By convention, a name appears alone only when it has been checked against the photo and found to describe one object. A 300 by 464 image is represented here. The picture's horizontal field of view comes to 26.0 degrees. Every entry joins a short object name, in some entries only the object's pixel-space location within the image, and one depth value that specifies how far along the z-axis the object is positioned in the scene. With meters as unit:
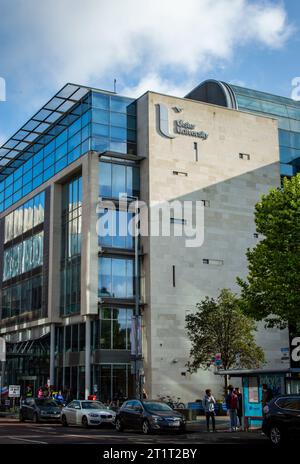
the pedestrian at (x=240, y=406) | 27.72
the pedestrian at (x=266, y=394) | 24.88
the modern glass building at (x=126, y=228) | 45.06
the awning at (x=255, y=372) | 24.69
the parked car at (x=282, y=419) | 19.47
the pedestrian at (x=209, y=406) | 26.92
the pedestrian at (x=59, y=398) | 40.55
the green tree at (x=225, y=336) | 39.84
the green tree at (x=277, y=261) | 29.37
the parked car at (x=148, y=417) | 25.47
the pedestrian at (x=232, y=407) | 26.83
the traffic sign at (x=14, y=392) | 44.28
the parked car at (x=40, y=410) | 34.16
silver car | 29.91
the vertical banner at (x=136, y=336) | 35.84
